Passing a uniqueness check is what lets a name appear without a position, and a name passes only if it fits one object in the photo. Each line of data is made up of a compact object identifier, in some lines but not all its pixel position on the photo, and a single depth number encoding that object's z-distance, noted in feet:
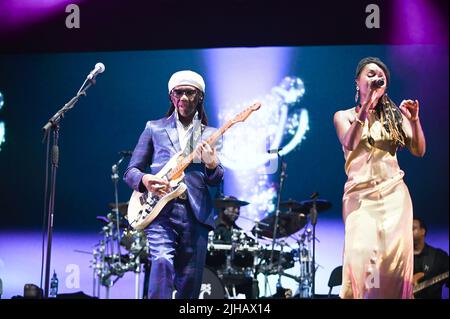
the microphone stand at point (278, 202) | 56.09
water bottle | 48.56
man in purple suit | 33.94
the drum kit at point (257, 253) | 56.70
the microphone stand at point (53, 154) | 36.06
